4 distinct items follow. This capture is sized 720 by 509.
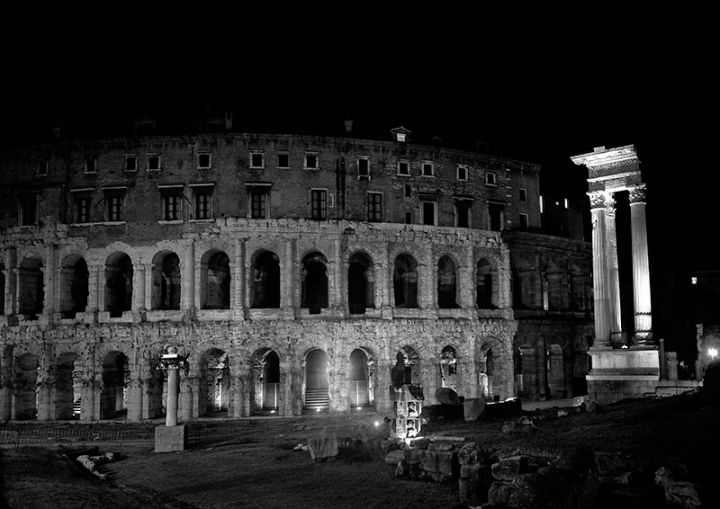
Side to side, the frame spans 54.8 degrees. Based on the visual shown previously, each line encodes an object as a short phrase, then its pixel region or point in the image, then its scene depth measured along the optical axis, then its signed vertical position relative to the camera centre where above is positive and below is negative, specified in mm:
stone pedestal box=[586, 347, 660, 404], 27875 -2324
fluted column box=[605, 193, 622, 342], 29312 +2039
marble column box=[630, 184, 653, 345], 28625 +1958
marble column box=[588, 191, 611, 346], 29250 +1994
